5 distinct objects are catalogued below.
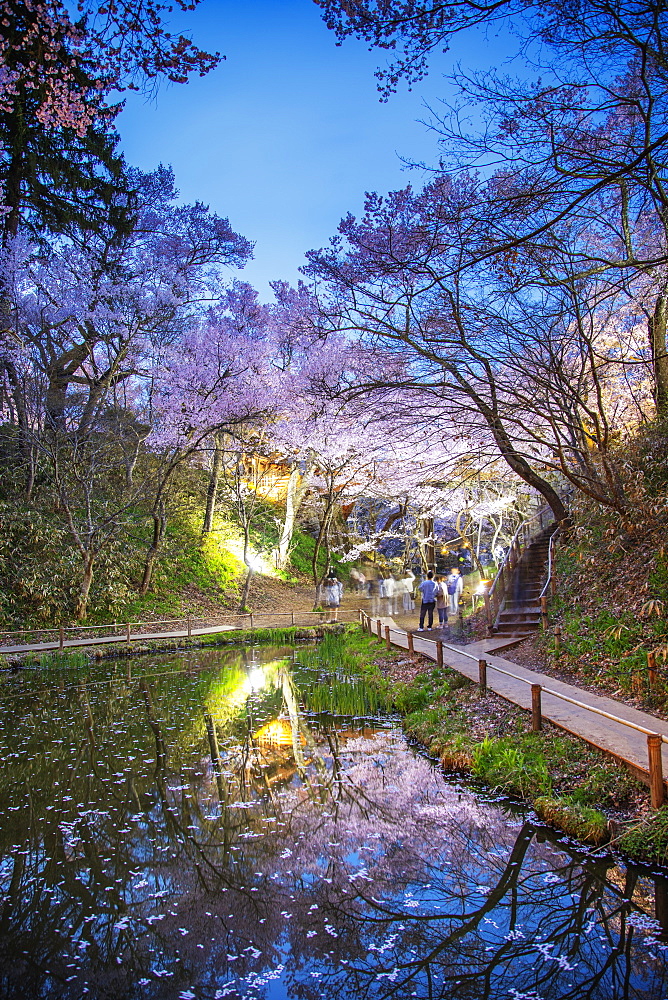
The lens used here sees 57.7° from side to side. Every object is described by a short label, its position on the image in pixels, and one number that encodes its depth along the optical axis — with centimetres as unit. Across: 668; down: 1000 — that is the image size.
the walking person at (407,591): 2641
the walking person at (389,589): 2961
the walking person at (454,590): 2291
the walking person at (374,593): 2701
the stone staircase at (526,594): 1497
